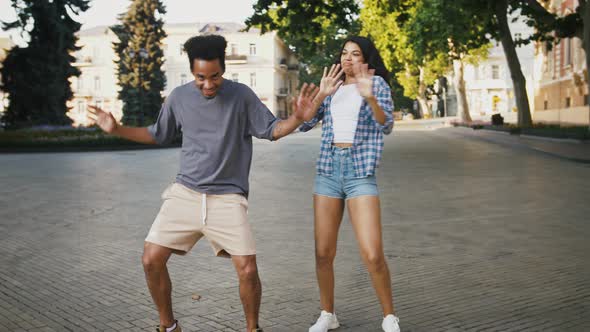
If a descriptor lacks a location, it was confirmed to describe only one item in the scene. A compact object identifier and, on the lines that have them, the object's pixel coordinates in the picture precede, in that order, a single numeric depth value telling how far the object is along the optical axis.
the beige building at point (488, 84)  83.31
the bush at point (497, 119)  40.66
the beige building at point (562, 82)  39.19
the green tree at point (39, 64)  32.41
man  3.72
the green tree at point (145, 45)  45.38
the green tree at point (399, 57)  55.16
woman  4.03
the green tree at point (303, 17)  19.89
